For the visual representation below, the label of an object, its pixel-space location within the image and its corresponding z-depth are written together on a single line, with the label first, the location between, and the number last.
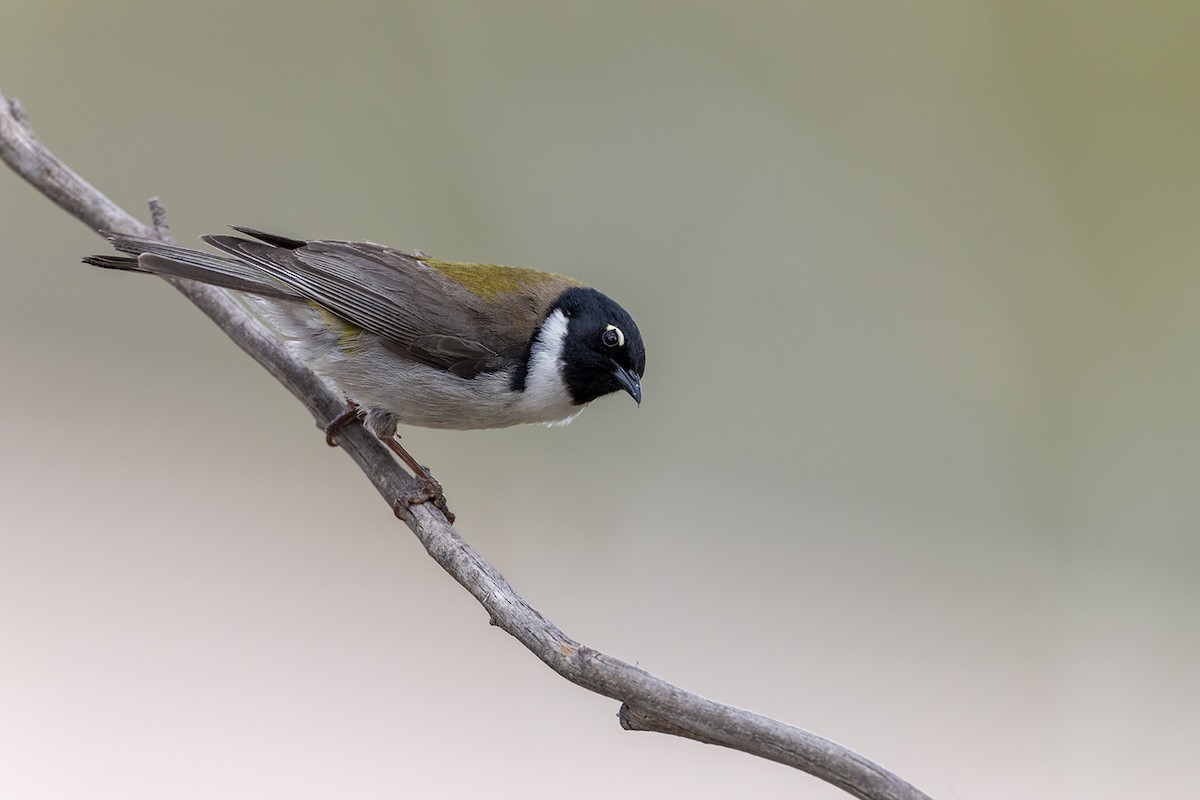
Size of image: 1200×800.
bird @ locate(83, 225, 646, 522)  4.43
